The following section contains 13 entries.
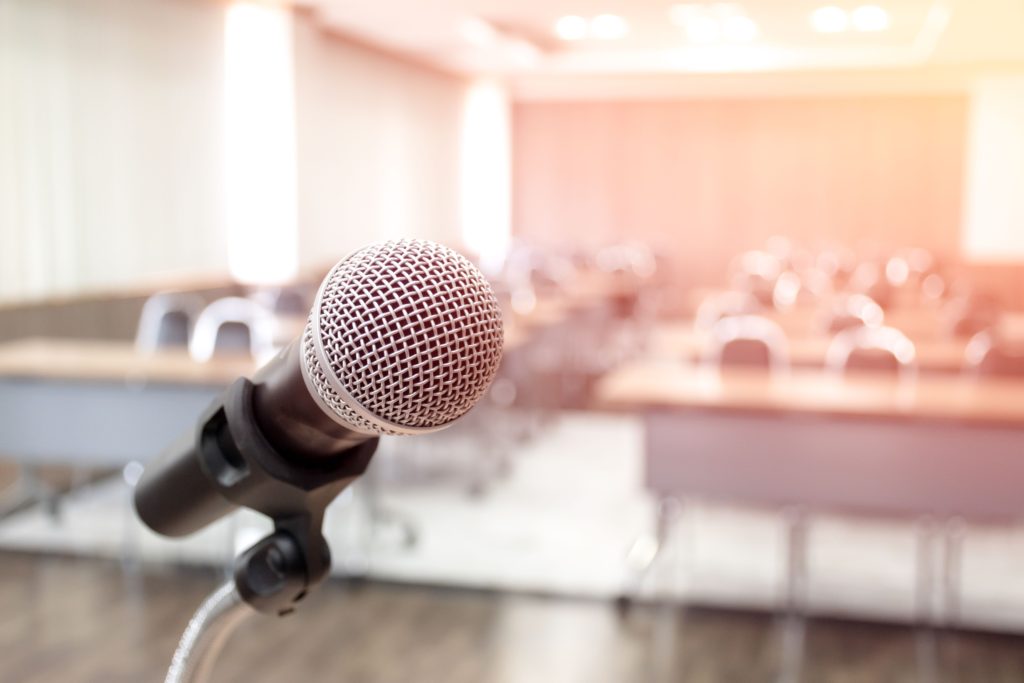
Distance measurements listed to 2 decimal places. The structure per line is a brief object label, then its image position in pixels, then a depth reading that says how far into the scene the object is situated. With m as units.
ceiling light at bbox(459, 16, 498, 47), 9.22
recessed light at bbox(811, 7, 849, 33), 8.80
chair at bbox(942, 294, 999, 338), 6.14
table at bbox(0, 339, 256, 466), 4.11
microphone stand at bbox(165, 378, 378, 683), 0.72
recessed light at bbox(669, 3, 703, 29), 8.57
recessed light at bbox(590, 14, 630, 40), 9.18
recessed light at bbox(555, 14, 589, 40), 9.20
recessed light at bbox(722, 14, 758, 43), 9.32
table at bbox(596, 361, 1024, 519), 3.55
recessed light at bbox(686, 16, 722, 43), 9.32
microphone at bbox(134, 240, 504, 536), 0.66
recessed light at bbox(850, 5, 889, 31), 8.76
